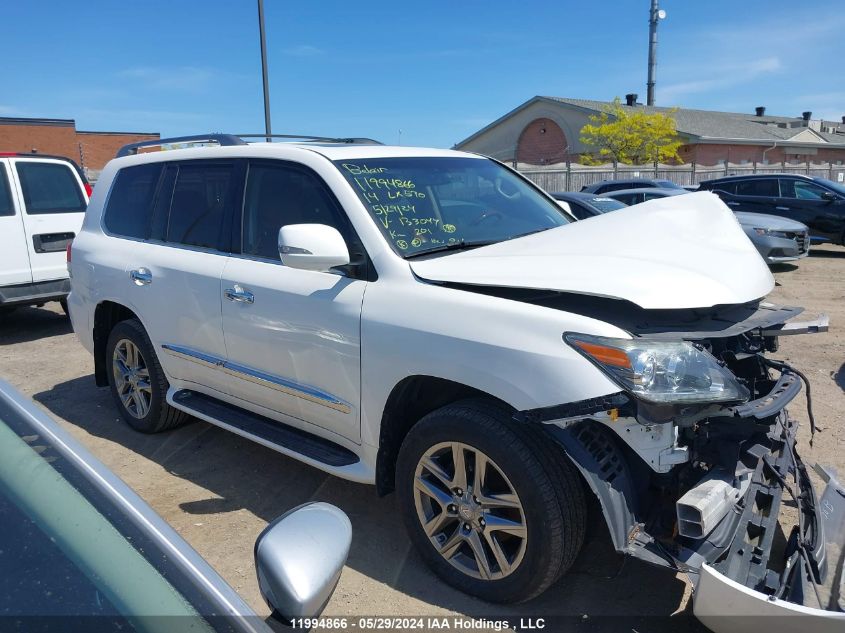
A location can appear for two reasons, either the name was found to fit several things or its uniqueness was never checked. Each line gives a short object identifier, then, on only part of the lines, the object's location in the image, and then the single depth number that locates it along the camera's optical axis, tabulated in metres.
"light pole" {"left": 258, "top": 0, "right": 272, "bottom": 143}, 9.43
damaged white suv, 2.31
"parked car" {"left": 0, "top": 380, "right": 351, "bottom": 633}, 1.24
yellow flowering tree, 37.25
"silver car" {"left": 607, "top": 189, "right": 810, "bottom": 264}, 10.45
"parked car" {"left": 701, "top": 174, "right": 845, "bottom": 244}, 12.55
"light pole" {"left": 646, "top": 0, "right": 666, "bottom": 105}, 46.75
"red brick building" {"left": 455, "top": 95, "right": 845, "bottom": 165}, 39.88
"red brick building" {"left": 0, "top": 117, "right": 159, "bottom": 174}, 36.31
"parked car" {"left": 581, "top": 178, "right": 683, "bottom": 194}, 14.80
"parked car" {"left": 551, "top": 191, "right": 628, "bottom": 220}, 9.04
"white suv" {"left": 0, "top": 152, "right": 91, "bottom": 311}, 7.57
